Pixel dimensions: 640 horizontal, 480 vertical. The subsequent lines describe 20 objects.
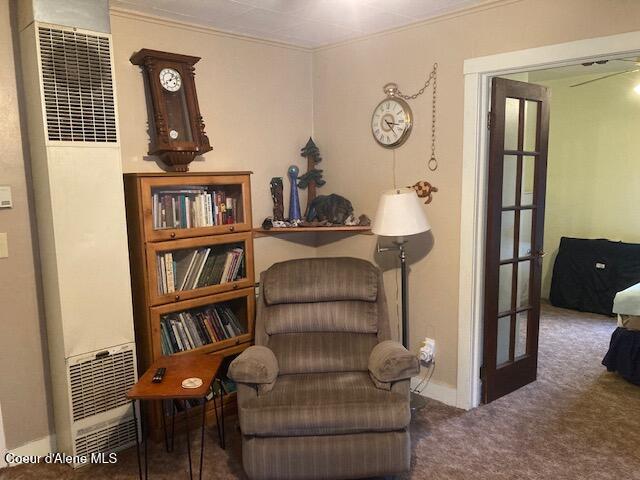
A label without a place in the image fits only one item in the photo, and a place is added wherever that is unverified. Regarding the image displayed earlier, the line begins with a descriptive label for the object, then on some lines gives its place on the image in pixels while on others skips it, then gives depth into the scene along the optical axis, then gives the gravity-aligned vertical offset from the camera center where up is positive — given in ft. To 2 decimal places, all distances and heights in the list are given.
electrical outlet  10.40 -3.60
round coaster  7.14 -2.89
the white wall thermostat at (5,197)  7.82 -0.17
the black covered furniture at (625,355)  11.06 -4.07
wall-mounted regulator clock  8.91 +1.37
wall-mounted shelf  10.84 -1.06
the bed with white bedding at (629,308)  11.36 -3.07
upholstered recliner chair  7.20 -3.26
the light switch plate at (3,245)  7.89 -0.93
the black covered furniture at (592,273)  16.02 -3.23
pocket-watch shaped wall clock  10.28 +1.24
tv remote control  7.35 -2.88
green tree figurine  11.88 +0.17
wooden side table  6.89 -2.91
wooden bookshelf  8.62 -1.45
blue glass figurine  11.39 -0.39
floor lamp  9.22 -0.67
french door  9.63 -1.17
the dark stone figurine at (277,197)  11.29 -0.36
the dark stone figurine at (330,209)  11.14 -0.66
